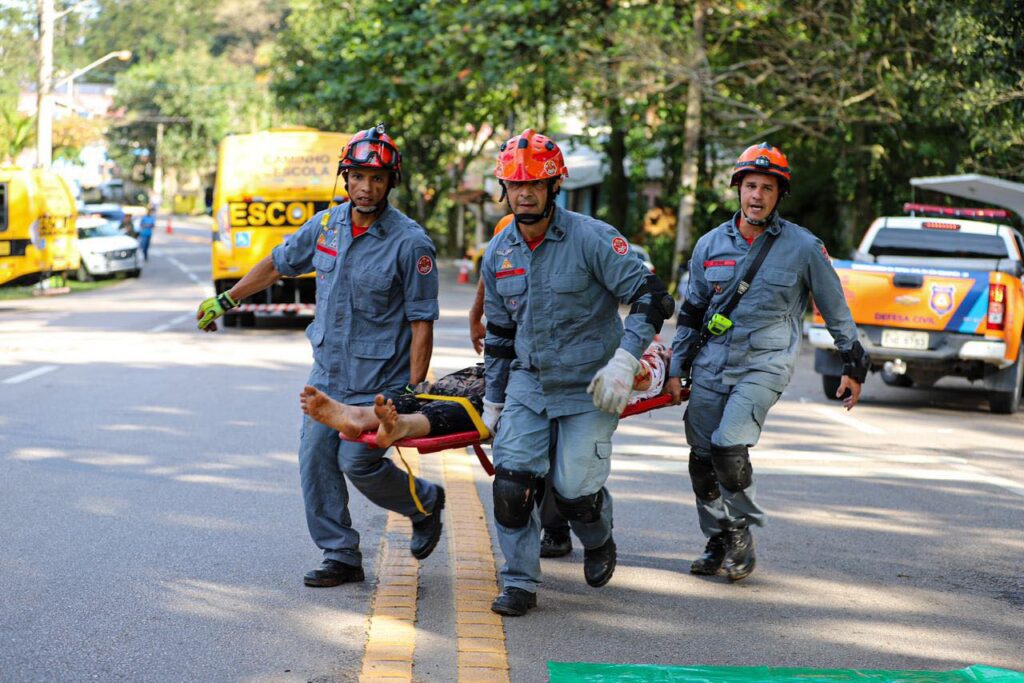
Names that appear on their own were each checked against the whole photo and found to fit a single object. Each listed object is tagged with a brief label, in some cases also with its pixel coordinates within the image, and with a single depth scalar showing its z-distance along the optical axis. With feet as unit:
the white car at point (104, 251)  107.65
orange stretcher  18.20
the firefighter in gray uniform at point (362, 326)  19.35
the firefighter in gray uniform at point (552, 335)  17.84
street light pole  108.17
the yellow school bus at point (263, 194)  65.77
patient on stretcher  17.42
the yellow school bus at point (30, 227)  75.97
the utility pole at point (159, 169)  312.29
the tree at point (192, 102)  300.20
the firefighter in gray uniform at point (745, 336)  20.13
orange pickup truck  42.93
